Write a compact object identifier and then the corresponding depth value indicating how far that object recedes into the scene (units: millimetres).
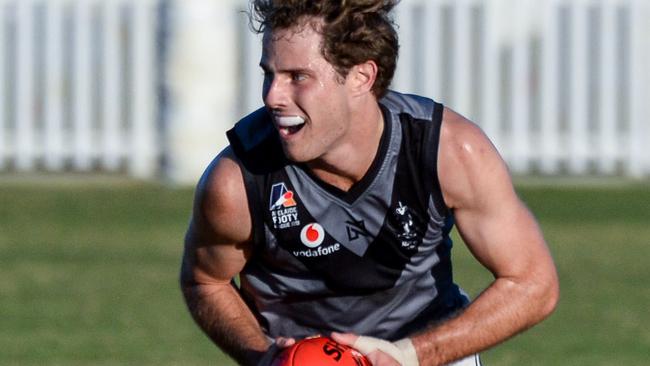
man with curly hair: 11227
